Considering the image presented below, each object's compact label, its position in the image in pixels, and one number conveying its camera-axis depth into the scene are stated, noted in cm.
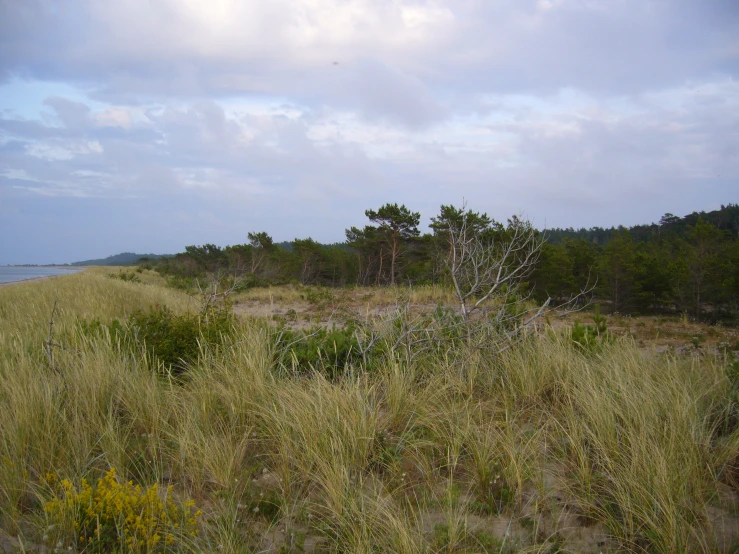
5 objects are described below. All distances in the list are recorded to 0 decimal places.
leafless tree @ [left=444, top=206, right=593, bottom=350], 477
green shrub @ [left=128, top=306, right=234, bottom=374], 494
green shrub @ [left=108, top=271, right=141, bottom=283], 2564
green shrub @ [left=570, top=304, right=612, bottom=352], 500
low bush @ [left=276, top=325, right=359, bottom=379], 479
